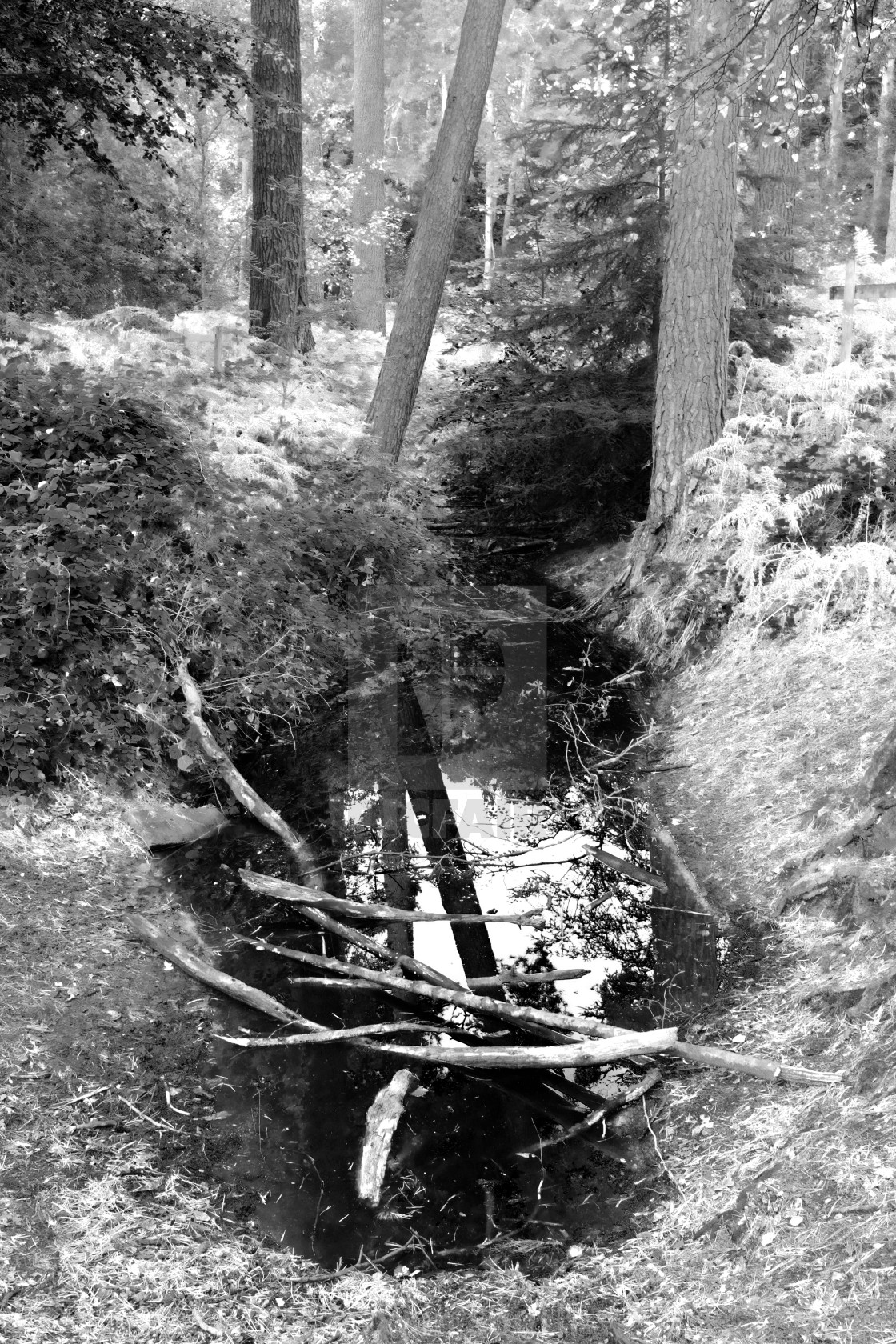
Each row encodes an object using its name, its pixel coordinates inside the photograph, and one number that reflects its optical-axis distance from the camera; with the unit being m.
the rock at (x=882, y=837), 4.82
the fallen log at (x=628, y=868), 6.00
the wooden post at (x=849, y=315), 10.02
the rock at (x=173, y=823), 6.07
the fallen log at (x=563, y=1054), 4.23
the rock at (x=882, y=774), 5.03
